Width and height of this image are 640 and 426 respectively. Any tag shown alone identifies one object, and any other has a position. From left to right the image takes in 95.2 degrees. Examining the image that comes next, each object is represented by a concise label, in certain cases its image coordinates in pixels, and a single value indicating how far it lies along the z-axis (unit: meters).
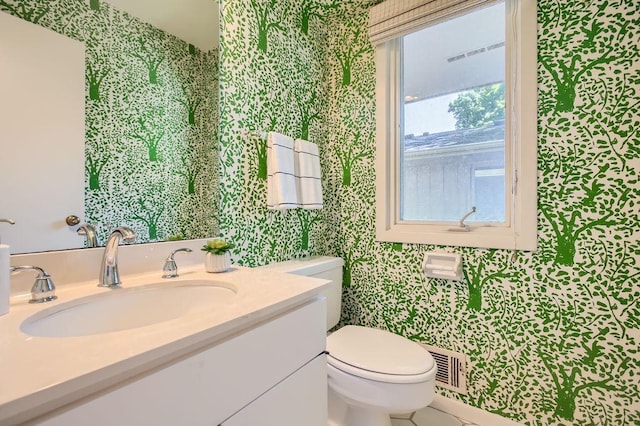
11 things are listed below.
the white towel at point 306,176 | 1.57
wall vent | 1.42
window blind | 1.37
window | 1.28
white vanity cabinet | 0.45
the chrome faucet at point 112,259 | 0.84
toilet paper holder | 1.39
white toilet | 1.05
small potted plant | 1.06
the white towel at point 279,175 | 1.42
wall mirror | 0.78
